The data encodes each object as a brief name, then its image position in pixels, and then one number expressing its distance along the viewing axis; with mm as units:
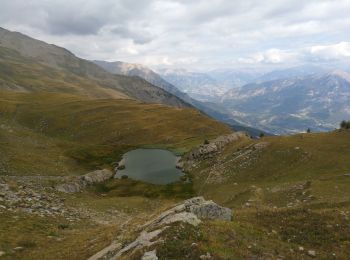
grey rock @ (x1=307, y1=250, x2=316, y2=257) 21438
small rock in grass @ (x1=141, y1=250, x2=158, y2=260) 18720
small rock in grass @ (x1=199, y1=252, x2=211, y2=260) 18628
